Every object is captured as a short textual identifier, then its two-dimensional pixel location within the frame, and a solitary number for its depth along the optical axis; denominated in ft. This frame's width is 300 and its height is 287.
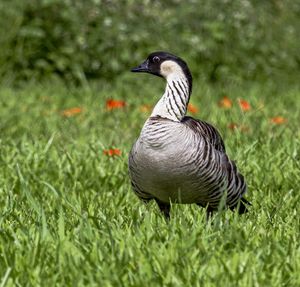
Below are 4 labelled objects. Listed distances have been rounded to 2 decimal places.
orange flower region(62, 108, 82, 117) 54.44
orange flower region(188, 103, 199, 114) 53.16
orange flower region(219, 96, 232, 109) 56.80
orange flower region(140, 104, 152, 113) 57.57
